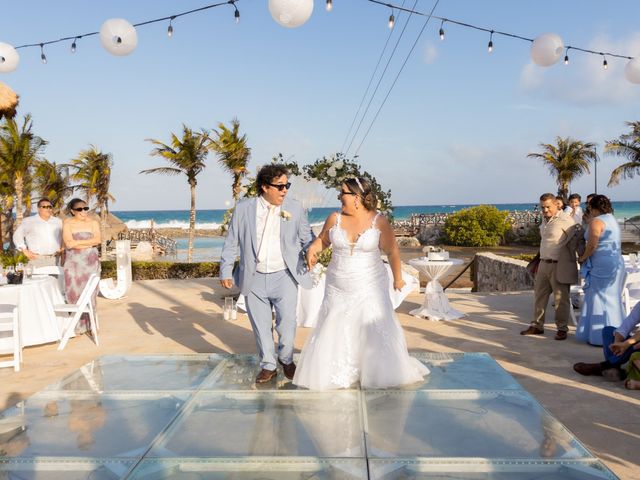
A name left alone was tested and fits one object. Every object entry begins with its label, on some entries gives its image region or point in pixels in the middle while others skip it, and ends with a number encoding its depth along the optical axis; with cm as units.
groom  443
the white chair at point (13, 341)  561
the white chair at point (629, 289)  664
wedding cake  905
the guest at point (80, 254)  725
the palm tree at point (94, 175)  3806
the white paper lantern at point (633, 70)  773
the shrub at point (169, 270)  1619
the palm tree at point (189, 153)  3031
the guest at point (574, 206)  996
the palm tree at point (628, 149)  2967
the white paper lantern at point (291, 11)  616
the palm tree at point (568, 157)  3512
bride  421
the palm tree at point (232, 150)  3067
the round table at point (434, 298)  847
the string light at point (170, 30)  816
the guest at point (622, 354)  470
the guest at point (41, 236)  839
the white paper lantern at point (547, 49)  757
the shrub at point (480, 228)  3344
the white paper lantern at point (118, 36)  715
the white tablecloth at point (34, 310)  639
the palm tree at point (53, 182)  3596
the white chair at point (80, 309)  668
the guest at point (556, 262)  667
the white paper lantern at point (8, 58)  800
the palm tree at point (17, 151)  2741
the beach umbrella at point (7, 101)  1122
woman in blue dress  636
